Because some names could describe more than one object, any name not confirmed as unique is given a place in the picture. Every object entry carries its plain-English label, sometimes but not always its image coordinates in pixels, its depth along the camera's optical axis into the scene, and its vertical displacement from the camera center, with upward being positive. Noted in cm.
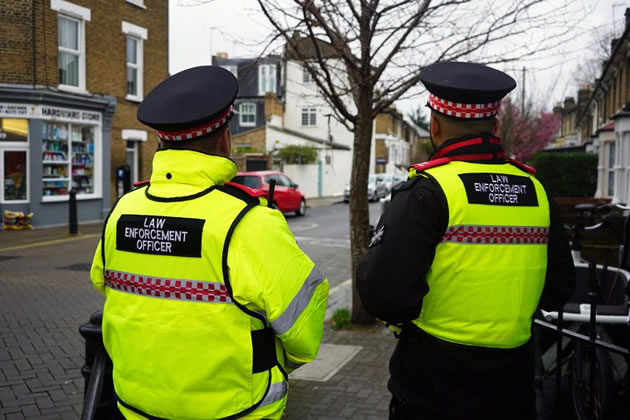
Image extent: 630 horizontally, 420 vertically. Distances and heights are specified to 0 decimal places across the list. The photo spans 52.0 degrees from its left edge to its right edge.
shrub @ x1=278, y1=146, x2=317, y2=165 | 3578 +108
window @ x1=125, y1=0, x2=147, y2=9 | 2112 +553
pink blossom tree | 2635 +242
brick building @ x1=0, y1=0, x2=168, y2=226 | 1741 +210
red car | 2177 -57
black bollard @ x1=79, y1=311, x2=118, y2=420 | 292 -97
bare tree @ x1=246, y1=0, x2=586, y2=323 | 661 +132
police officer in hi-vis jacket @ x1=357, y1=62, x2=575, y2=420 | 244 -38
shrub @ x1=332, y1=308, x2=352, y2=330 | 723 -164
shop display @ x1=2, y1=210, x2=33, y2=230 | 1708 -137
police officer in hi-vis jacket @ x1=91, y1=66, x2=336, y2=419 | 212 -38
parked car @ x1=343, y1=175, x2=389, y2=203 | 3378 -79
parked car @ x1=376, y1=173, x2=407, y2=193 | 3572 -16
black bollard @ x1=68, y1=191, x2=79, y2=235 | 1655 -114
